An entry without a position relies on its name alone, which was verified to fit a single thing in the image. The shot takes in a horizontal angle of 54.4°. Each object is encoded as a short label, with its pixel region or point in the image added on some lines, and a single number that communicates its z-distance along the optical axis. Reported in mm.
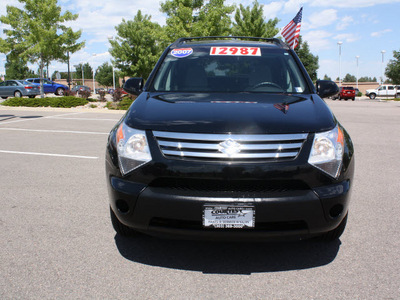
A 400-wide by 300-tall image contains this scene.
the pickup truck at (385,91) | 51312
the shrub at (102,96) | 25469
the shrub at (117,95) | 22406
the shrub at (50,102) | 21845
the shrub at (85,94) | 25503
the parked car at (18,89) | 32375
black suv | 2584
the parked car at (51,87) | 36781
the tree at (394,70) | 50719
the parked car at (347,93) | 45041
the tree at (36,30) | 25247
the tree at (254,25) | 32562
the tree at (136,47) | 34469
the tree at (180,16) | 25828
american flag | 17348
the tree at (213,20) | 25344
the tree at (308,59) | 66000
